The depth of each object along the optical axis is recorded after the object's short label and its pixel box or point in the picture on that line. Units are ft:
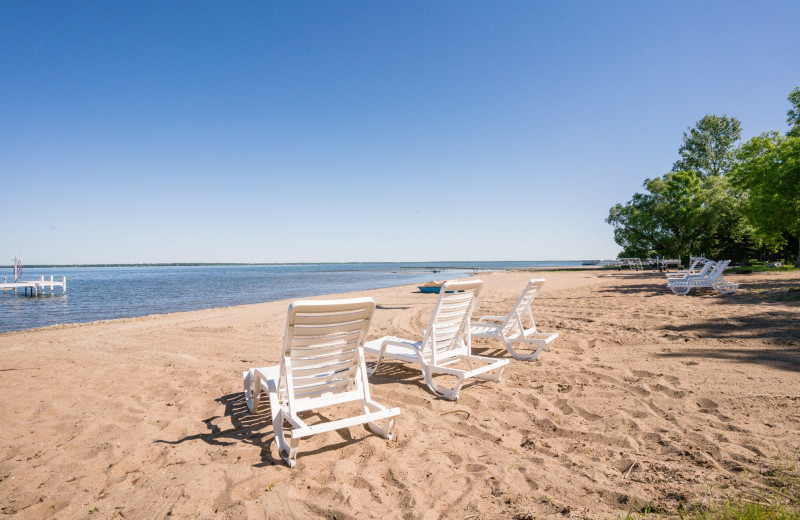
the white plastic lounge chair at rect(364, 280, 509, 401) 14.90
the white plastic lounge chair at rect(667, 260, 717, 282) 44.54
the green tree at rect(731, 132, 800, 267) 58.03
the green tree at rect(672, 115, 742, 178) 135.13
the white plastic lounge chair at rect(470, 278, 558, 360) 19.42
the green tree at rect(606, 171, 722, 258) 103.86
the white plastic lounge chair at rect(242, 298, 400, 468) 10.10
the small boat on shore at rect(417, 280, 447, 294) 51.03
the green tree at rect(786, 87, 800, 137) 70.44
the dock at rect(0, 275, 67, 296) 96.25
